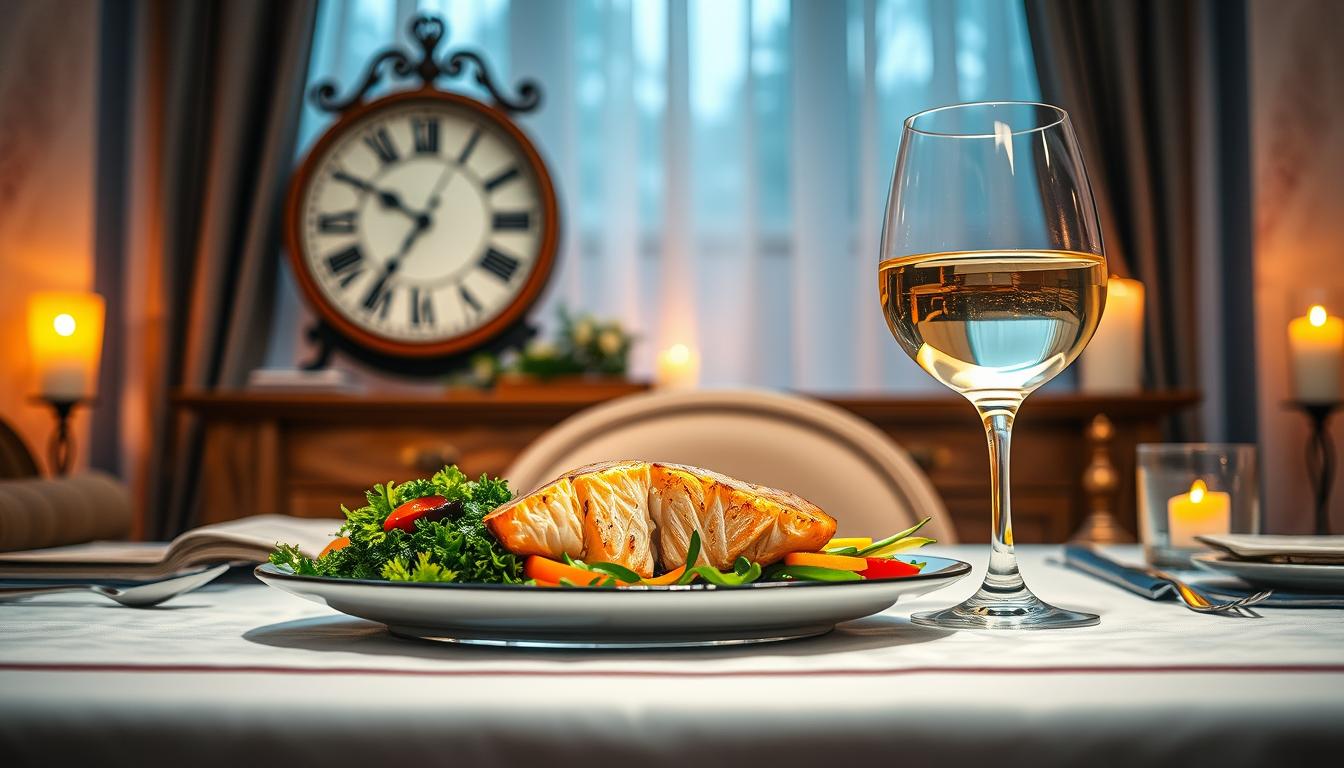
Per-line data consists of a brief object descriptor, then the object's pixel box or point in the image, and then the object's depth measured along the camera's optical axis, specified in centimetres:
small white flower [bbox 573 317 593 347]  233
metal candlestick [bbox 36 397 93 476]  221
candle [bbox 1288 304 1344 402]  211
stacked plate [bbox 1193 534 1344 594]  61
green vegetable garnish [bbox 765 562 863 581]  45
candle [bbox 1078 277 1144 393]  214
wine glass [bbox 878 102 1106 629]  53
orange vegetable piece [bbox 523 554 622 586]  43
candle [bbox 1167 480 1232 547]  79
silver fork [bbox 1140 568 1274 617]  54
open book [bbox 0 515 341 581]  69
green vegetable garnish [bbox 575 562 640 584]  43
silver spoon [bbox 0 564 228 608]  58
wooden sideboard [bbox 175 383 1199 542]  206
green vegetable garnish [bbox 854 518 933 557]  53
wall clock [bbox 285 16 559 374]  242
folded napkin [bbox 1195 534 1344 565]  63
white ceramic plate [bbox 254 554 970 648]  40
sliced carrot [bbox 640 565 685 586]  46
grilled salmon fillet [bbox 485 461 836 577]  45
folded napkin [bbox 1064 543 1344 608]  57
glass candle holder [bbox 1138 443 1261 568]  79
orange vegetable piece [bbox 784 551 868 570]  47
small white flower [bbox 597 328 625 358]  232
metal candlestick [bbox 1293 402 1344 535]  220
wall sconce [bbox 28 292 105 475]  217
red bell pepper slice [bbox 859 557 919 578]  49
